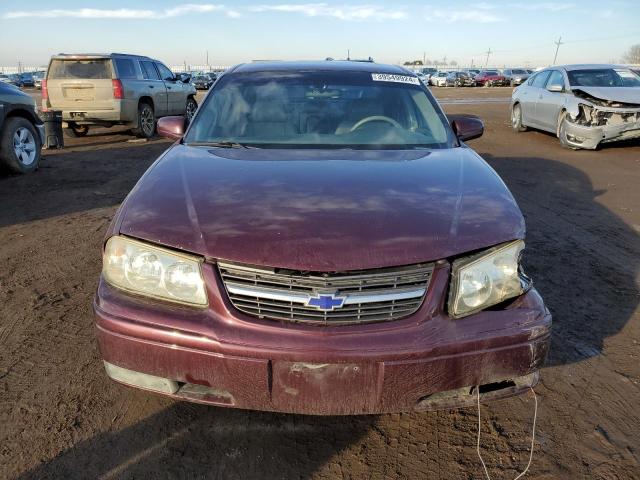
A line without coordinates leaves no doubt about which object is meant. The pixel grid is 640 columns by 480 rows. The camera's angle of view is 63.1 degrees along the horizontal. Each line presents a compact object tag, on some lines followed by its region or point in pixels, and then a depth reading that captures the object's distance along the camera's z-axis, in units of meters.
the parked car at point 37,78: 42.54
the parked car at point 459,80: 46.59
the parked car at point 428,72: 52.63
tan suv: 10.98
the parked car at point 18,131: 7.45
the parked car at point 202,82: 41.16
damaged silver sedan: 9.46
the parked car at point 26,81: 47.84
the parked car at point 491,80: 45.27
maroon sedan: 1.84
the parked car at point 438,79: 49.04
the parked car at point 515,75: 43.69
